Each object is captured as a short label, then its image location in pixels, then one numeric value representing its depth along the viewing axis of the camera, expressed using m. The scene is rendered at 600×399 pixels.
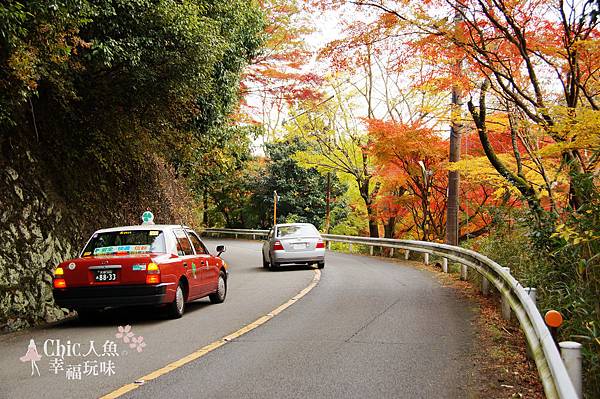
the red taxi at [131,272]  8.66
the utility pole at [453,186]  17.89
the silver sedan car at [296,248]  18.38
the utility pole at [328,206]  38.78
